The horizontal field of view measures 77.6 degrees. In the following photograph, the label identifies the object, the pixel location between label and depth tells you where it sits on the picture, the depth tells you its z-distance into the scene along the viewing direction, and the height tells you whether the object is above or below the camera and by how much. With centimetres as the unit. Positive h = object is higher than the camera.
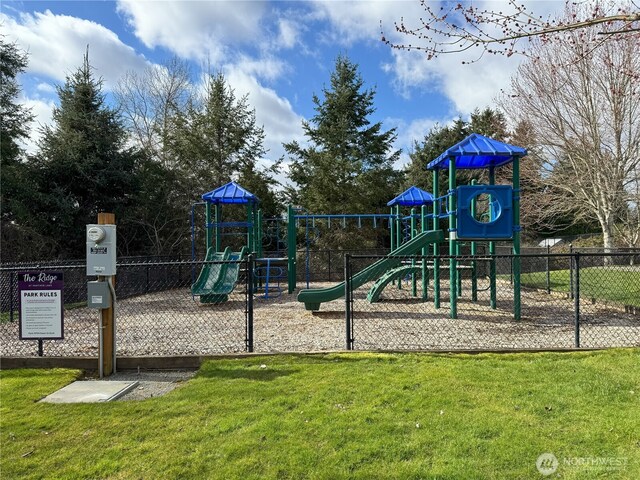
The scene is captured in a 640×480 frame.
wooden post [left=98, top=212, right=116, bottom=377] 456 -84
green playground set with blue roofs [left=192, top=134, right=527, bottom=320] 767 +47
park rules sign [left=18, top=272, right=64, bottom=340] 478 -55
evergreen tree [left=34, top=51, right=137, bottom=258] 1444 +359
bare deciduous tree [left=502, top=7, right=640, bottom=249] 1573 +527
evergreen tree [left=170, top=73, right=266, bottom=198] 2039 +631
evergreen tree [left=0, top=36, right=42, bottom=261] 1301 +319
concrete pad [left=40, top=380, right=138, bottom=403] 376 -131
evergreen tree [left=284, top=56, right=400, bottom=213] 2102 +558
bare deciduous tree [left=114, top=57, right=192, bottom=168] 2298 +827
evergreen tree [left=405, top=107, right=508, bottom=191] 2773 +825
